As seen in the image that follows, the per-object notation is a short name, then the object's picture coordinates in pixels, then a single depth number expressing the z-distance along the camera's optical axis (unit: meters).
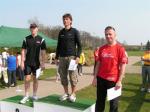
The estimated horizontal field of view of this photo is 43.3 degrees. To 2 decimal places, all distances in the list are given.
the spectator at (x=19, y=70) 10.03
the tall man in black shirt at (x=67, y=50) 4.26
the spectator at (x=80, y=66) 11.54
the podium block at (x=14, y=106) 4.25
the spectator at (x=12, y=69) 8.76
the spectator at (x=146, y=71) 7.04
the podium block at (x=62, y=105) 3.93
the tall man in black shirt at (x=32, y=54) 4.52
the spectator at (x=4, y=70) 8.80
